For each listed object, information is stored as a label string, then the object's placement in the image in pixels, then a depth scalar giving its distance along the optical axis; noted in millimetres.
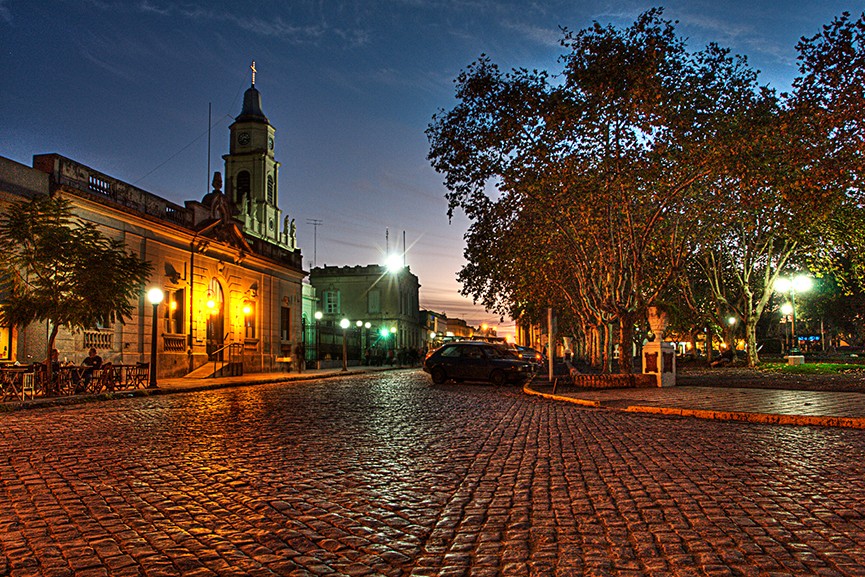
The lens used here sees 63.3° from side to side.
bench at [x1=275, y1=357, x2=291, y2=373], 35369
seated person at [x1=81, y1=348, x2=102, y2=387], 19919
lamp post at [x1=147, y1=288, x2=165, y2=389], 21016
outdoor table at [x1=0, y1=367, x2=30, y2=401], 16484
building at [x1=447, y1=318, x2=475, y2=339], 186975
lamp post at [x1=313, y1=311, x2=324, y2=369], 41806
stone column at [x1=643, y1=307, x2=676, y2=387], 20109
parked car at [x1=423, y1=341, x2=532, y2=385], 23683
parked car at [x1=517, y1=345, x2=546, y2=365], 43969
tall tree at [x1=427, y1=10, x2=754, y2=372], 18859
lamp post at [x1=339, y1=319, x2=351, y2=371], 36206
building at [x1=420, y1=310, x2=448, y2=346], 85412
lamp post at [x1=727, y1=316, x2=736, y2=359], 39509
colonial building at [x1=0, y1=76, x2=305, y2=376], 22281
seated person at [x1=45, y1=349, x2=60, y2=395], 17734
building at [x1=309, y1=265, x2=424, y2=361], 74375
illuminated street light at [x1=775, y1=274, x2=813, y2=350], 43069
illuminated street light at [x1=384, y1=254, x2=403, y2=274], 74750
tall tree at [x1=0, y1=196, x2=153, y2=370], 17766
